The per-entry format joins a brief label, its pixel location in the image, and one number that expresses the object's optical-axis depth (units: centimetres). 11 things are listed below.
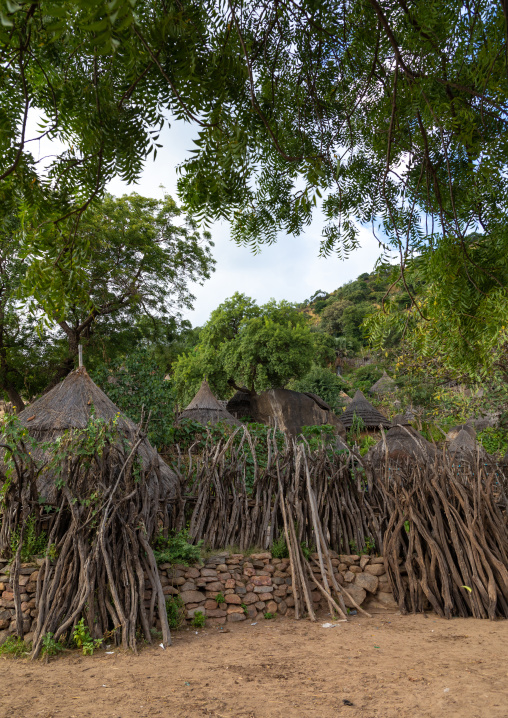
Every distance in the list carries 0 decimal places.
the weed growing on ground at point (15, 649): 427
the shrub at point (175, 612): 495
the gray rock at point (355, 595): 566
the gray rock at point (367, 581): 574
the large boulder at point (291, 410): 1509
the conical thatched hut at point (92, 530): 441
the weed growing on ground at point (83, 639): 423
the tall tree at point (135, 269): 1345
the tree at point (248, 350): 1652
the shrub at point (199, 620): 513
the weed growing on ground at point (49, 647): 415
